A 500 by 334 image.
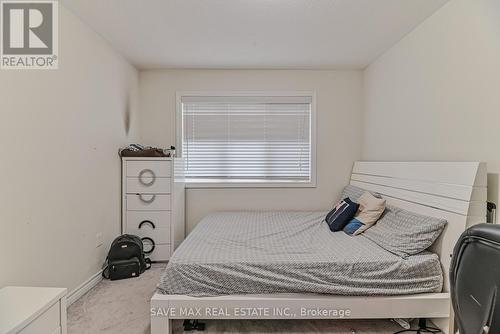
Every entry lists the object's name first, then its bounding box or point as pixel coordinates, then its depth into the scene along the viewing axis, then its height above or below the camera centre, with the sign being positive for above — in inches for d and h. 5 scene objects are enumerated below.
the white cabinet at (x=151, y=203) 132.2 -18.5
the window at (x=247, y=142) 155.0 +11.6
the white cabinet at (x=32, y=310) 53.6 -29.5
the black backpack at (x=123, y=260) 114.8 -39.3
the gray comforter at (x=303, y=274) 76.5 -29.5
